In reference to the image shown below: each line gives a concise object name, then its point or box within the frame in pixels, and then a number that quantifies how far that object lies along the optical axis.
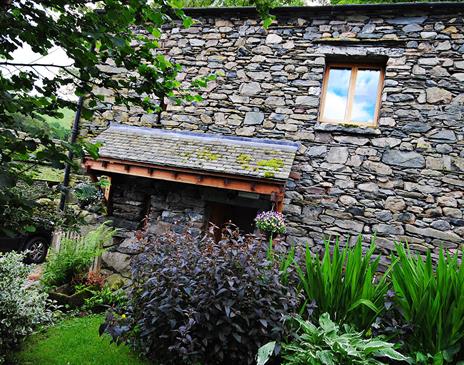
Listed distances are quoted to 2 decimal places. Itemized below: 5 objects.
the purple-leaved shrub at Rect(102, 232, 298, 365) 2.71
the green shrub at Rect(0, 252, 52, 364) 3.01
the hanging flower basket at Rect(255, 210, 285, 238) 4.71
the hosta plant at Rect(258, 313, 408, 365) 2.47
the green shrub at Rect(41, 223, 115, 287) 5.12
